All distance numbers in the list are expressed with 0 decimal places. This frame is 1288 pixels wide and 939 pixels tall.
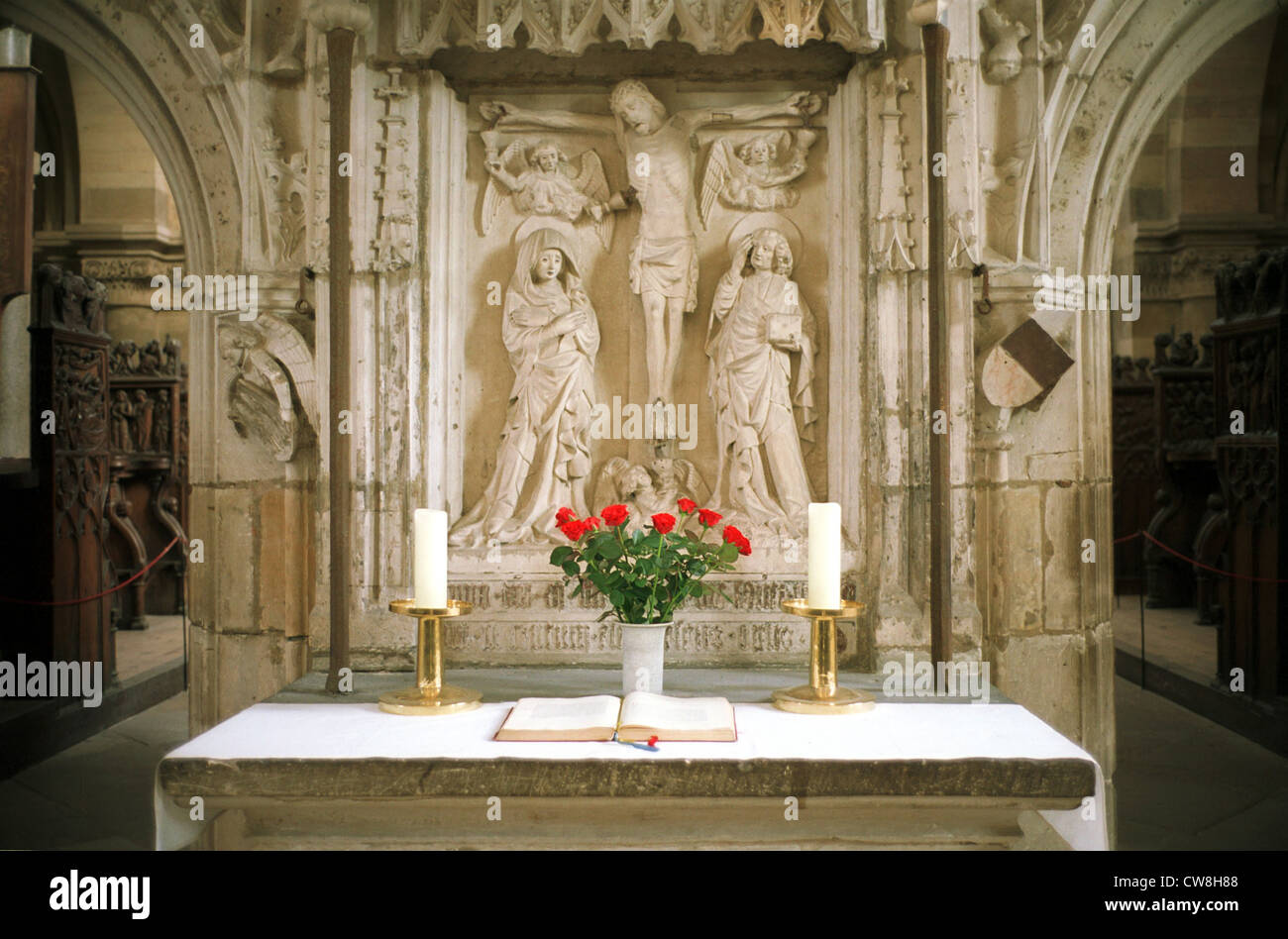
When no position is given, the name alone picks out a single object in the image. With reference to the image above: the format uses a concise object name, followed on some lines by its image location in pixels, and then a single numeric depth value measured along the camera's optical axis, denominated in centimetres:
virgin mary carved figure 445
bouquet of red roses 342
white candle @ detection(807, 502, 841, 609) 333
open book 307
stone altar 292
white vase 349
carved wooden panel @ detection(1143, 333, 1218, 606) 977
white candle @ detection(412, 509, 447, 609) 331
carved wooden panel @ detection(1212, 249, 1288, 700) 630
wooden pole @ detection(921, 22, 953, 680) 369
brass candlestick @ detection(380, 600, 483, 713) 337
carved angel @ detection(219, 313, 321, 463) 440
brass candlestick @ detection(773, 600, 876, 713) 338
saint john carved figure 440
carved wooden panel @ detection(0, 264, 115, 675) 655
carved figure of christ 449
